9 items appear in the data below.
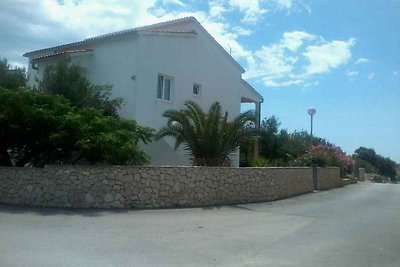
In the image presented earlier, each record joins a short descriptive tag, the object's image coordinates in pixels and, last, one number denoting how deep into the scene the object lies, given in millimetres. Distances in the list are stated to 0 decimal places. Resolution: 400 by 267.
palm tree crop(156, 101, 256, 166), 18188
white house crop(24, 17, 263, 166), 19578
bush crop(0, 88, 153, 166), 14527
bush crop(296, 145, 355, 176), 27328
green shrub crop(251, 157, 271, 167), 22812
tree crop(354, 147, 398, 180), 94688
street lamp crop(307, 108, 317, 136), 28078
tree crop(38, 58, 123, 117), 18000
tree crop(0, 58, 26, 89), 18328
